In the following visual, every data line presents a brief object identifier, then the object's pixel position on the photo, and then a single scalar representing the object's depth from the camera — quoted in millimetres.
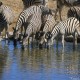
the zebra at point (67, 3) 31281
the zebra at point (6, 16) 25297
